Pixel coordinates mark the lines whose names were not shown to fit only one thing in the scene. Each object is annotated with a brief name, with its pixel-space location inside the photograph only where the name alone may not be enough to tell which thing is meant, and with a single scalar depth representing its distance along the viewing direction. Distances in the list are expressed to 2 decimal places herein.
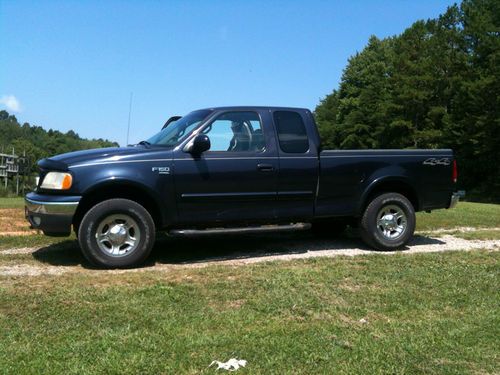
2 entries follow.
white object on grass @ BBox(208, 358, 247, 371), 3.38
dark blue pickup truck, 6.04
